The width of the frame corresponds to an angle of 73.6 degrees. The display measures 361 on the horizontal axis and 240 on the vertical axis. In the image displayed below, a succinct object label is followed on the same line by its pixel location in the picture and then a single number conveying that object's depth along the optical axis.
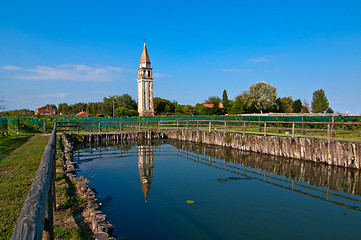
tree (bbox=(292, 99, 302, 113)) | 91.44
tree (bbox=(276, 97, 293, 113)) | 87.11
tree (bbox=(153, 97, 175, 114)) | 97.62
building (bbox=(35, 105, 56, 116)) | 131.52
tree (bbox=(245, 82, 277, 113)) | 80.69
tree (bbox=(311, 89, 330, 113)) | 97.41
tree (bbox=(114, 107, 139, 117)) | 68.81
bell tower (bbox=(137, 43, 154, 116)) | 68.06
